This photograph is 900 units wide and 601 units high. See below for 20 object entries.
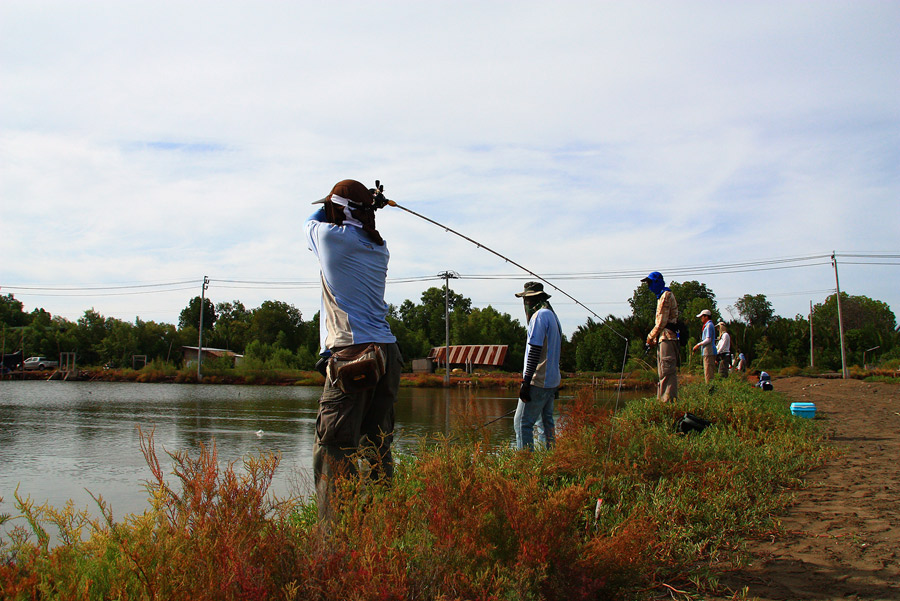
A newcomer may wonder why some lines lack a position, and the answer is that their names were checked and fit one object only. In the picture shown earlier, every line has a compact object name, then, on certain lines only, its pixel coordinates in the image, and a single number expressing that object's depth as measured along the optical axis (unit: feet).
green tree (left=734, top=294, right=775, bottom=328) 306.35
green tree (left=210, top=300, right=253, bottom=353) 290.97
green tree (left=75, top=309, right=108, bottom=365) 247.50
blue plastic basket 35.09
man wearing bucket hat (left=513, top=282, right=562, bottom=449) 20.68
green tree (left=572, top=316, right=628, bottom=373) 126.49
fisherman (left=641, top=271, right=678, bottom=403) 30.22
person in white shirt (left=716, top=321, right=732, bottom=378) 54.39
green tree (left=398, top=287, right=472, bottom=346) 261.85
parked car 228.02
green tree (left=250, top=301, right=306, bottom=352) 276.62
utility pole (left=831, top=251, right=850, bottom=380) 107.76
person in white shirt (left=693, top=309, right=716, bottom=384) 45.27
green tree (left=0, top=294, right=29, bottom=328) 319.10
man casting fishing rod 11.02
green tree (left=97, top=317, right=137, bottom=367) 227.81
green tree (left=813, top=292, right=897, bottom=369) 137.69
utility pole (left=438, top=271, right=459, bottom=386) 143.31
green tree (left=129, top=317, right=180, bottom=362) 248.56
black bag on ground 25.08
